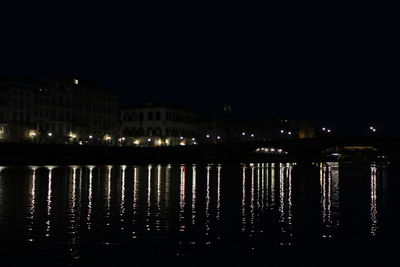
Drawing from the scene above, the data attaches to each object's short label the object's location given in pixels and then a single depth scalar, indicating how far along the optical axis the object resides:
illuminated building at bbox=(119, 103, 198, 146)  154.00
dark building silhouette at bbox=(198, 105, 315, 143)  186.38
